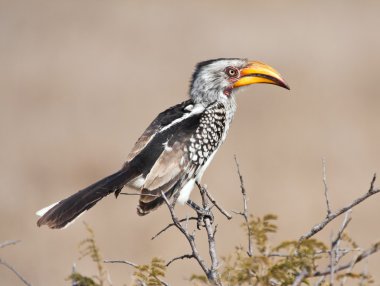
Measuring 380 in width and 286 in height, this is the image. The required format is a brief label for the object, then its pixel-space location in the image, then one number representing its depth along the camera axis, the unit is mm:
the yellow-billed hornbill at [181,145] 7008
